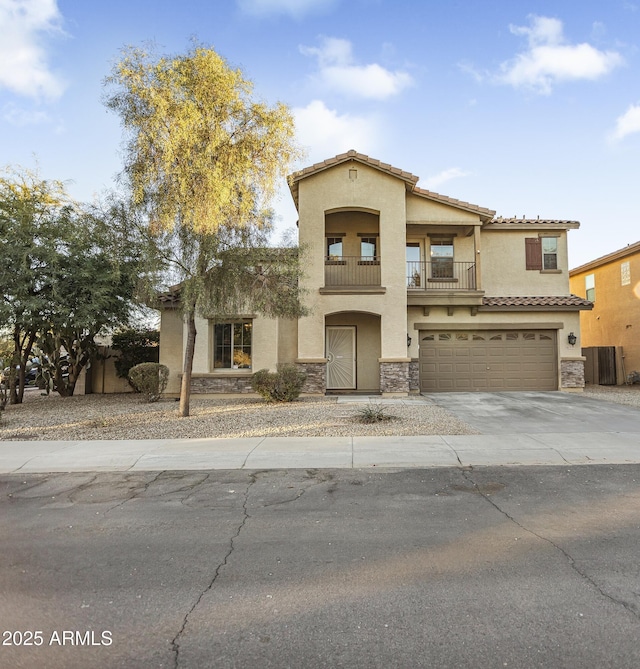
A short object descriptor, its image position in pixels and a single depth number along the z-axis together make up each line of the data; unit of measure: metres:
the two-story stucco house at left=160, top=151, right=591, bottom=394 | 17.08
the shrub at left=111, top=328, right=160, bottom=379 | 19.48
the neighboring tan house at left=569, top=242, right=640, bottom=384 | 21.14
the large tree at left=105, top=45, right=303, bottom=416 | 10.71
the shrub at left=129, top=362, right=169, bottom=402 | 15.43
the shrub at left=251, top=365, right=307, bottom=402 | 14.79
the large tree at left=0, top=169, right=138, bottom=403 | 13.07
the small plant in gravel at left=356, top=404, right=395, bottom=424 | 11.05
